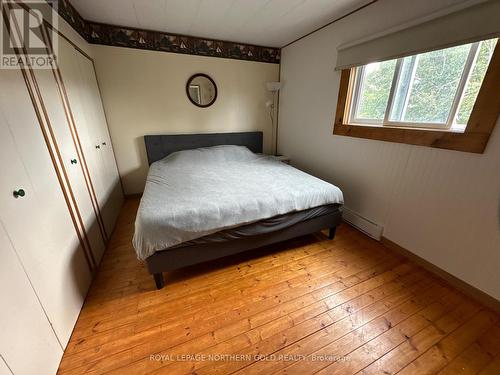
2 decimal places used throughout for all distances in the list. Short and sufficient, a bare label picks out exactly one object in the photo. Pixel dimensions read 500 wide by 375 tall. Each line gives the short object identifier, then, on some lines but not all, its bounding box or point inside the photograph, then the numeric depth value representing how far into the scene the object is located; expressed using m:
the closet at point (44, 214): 0.90
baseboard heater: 2.17
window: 1.38
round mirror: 3.06
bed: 1.48
